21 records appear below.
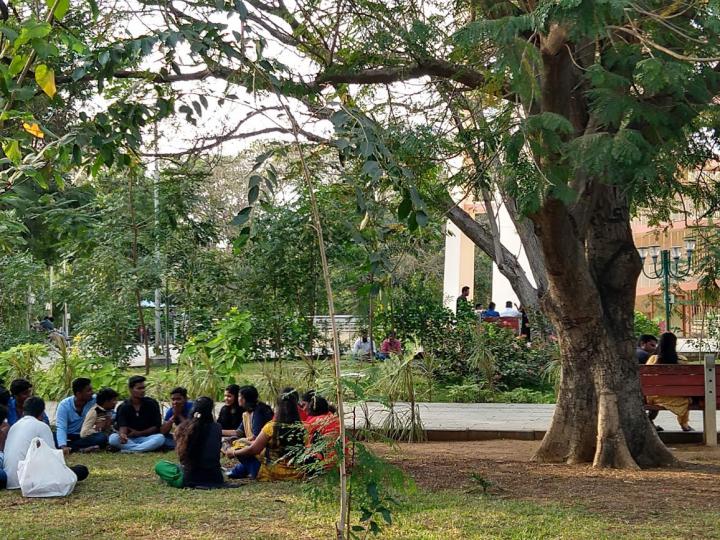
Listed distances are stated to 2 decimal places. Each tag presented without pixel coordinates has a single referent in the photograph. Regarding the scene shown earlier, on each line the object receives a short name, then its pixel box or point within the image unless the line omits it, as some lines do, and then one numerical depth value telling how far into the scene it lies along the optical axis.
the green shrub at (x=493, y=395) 17.94
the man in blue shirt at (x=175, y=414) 11.91
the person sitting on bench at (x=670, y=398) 12.20
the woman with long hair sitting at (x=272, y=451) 9.50
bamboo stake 5.49
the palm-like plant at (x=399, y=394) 12.69
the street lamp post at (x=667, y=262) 22.30
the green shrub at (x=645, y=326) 23.70
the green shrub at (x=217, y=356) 14.54
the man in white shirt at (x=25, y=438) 9.30
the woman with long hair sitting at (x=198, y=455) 9.32
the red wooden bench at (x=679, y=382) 11.94
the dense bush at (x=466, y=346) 18.89
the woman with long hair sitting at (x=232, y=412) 11.79
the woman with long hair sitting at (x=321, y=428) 6.24
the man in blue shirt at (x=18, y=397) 11.09
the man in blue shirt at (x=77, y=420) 11.70
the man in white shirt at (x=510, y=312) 25.17
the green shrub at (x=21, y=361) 16.03
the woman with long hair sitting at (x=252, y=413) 10.23
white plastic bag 8.88
